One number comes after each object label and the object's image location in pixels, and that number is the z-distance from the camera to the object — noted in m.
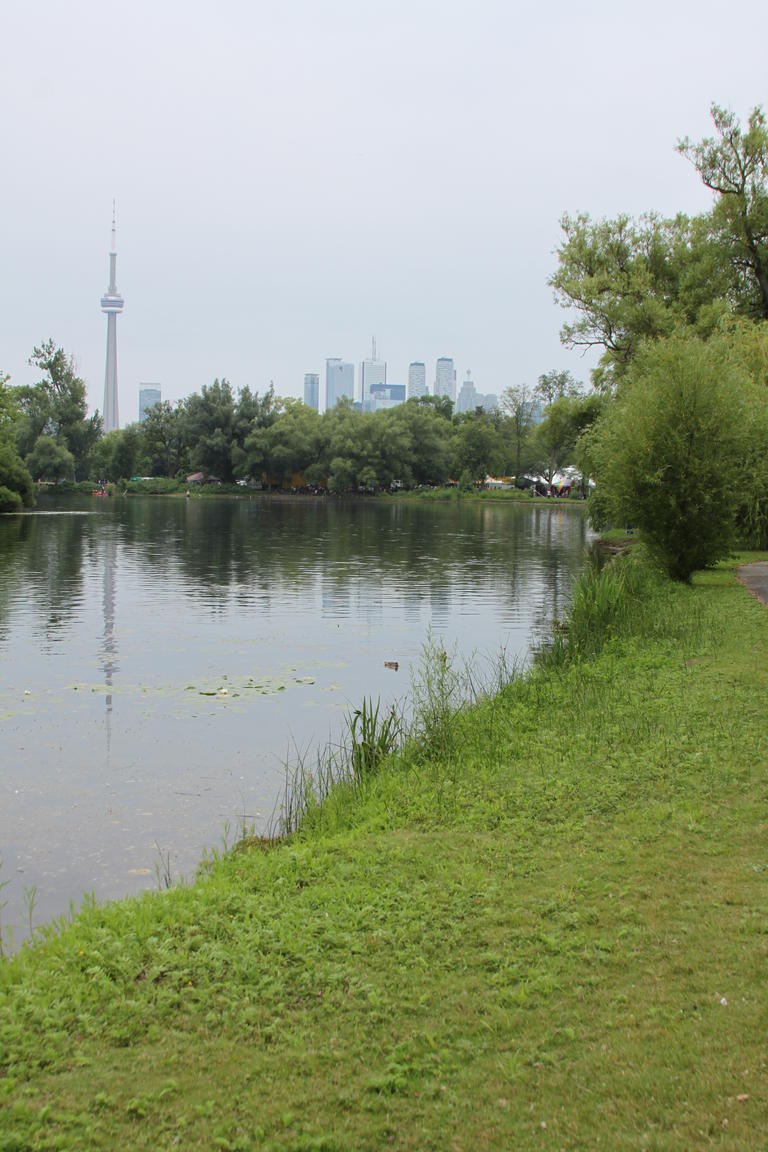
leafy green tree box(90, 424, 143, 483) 127.44
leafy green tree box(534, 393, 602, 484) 47.62
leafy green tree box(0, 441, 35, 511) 66.94
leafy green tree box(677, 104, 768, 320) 37.62
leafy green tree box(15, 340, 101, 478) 121.88
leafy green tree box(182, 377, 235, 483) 117.69
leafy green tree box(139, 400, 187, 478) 129.25
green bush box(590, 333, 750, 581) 21.78
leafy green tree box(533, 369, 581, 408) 129.88
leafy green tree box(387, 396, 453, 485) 114.88
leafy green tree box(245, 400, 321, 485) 114.94
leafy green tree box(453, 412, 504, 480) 116.75
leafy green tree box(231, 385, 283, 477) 117.44
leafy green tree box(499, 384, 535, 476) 125.25
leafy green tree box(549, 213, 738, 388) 39.41
